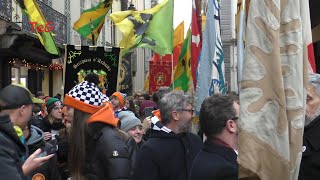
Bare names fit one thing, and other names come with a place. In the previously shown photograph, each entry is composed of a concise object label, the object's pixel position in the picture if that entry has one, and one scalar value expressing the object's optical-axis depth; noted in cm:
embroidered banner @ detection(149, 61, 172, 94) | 1719
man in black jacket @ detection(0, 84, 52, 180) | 296
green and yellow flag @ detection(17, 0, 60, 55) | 911
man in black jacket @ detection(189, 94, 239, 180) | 309
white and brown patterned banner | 228
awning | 1523
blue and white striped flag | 568
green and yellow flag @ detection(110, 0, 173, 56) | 967
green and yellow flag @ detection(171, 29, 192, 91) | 857
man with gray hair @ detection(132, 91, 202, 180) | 418
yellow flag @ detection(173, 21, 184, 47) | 1315
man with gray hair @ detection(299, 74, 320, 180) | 353
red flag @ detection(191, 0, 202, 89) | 701
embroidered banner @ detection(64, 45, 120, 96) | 799
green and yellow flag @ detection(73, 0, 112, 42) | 1035
